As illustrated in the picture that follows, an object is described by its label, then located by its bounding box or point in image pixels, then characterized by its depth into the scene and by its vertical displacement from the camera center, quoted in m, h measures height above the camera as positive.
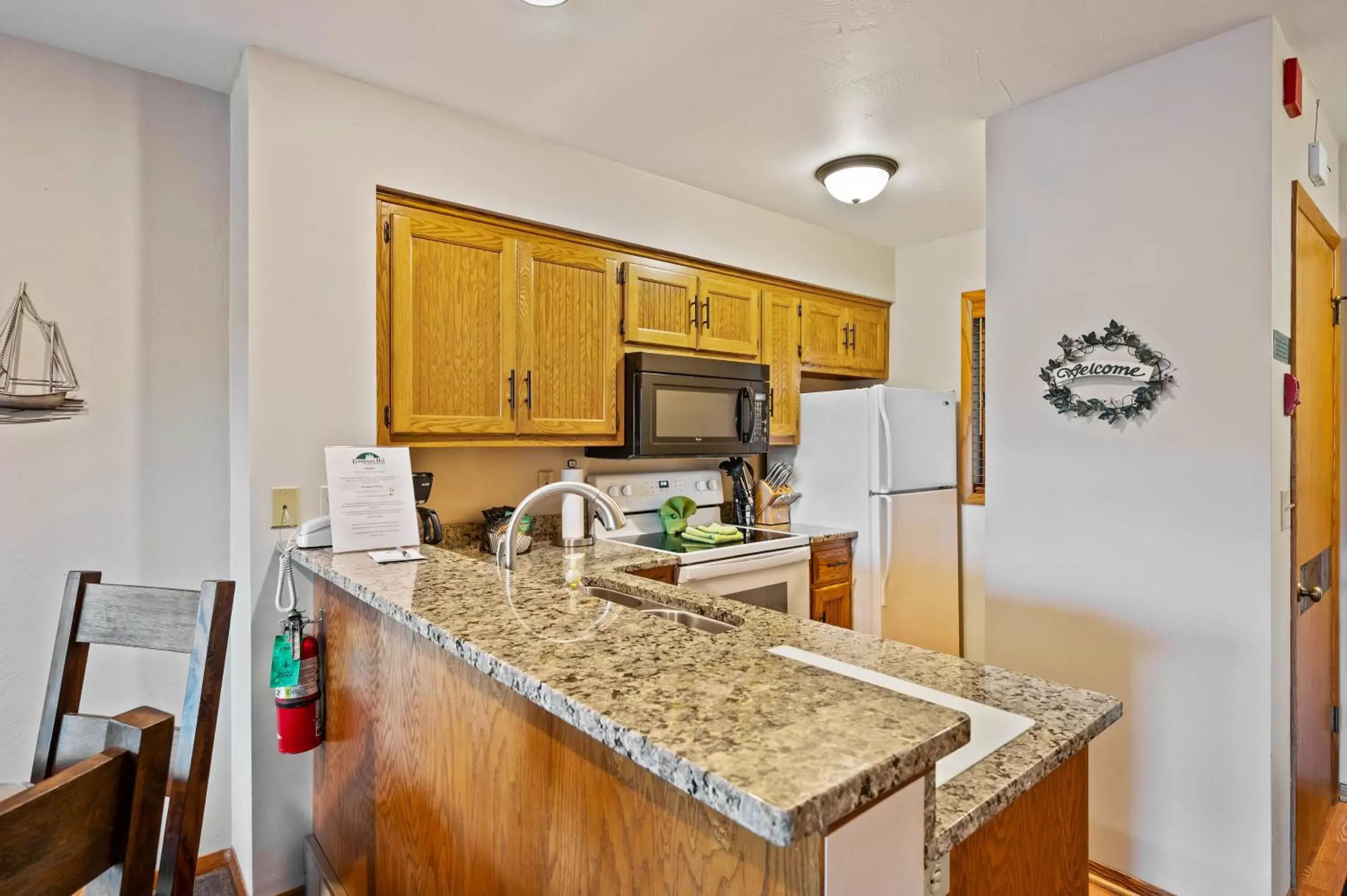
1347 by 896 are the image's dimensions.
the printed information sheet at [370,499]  1.92 -0.14
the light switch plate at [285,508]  1.98 -0.17
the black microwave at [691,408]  2.85 +0.16
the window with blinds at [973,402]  3.59 +0.22
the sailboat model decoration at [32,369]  1.91 +0.21
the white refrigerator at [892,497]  3.23 -0.24
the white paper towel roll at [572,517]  2.76 -0.27
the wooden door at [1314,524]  2.04 -0.25
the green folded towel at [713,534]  2.92 -0.36
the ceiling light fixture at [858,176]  2.70 +1.03
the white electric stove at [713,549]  2.71 -0.41
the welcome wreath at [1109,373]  2.03 +0.21
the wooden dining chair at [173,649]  0.96 -0.37
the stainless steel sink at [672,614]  1.52 -0.37
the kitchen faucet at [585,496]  1.46 -0.12
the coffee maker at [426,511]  2.26 -0.21
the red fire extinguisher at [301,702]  1.79 -0.64
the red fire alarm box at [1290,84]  1.89 +0.96
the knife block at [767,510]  3.50 -0.32
